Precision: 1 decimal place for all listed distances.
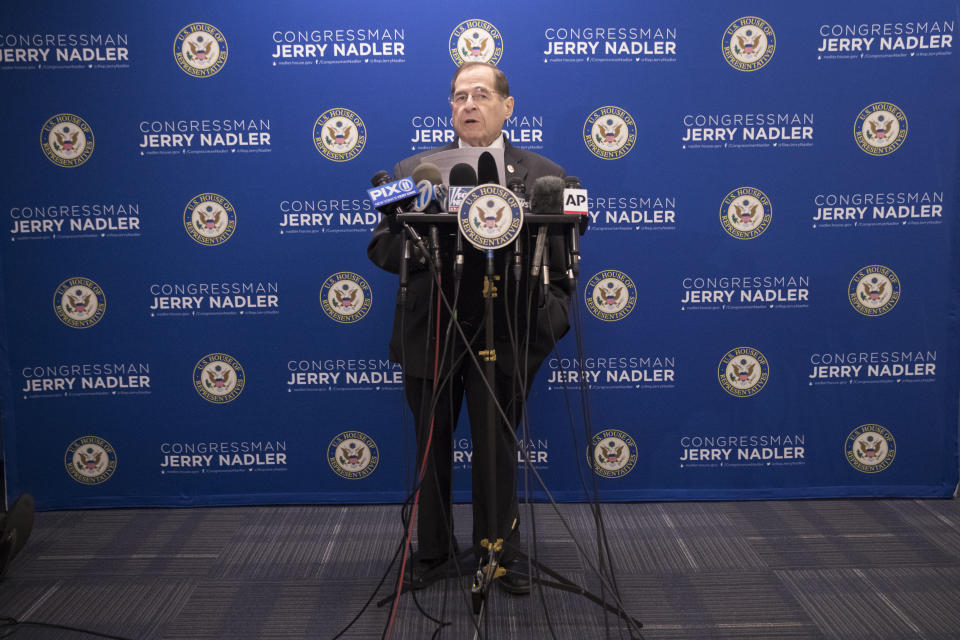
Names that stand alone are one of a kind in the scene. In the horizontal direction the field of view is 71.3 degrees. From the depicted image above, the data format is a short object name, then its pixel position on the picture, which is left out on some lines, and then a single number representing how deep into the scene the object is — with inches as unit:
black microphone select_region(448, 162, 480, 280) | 62.1
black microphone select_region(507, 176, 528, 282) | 61.4
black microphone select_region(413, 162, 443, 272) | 62.6
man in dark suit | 76.1
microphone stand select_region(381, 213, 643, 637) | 61.3
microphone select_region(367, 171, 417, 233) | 60.1
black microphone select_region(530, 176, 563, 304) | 61.1
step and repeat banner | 108.6
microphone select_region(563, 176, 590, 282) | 61.5
